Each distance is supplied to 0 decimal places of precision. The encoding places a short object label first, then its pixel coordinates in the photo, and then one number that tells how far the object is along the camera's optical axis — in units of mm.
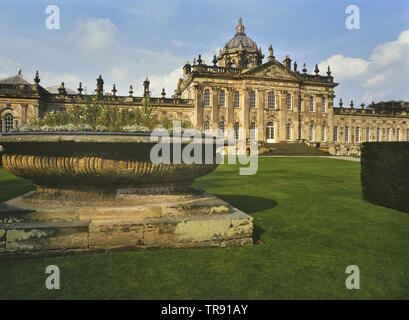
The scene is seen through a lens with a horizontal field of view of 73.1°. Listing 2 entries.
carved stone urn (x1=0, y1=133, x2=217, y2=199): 3941
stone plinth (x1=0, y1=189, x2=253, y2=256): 3615
